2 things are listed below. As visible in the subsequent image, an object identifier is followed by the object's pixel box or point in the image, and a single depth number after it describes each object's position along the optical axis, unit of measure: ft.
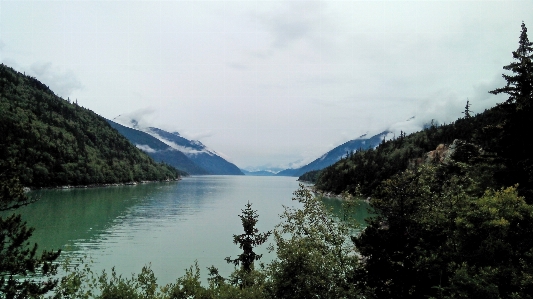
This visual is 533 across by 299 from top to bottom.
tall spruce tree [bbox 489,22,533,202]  75.82
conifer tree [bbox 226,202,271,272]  97.47
